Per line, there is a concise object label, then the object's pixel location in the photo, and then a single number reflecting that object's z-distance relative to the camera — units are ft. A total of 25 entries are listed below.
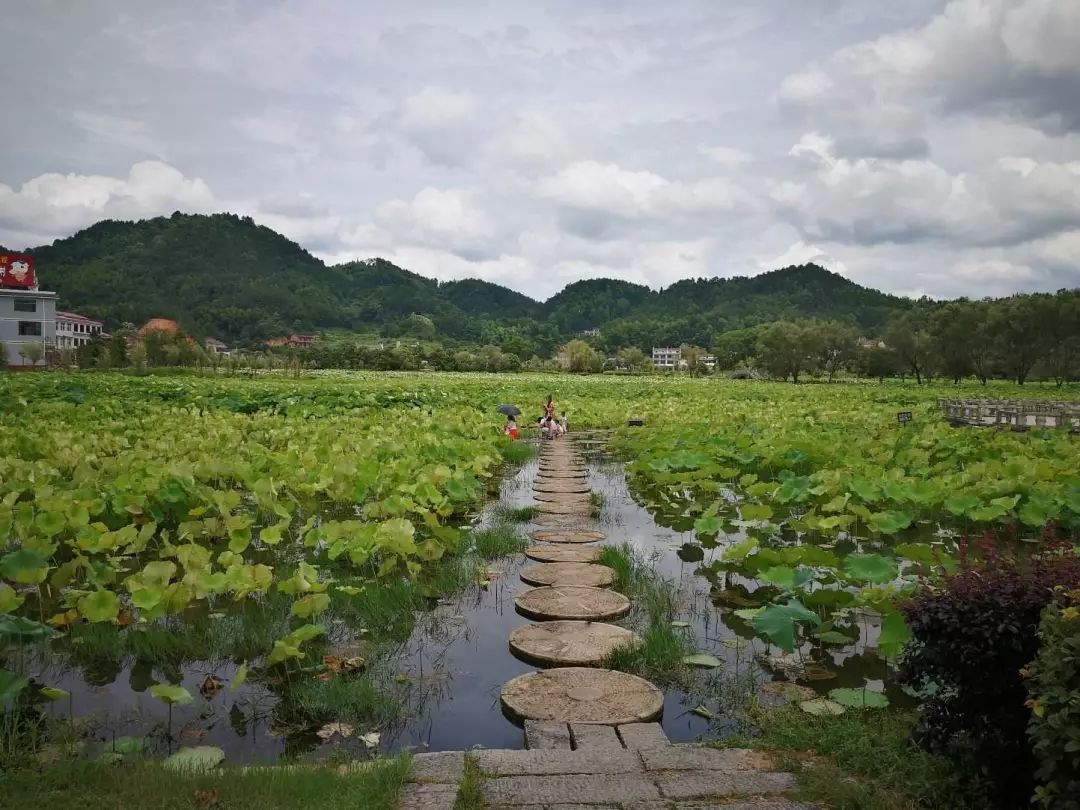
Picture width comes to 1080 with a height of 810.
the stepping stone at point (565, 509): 24.84
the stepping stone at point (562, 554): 18.62
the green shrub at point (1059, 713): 5.74
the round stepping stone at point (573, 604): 14.48
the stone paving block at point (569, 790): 7.75
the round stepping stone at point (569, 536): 20.76
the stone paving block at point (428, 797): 7.58
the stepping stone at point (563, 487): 29.09
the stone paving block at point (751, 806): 7.63
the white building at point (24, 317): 166.30
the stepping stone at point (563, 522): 22.63
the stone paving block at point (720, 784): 7.94
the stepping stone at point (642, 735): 9.22
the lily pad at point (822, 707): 10.24
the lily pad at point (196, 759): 8.45
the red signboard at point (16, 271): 169.58
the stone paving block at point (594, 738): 9.16
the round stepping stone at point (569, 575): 16.57
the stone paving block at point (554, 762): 8.44
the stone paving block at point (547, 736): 9.30
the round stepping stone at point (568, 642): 12.30
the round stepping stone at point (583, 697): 10.18
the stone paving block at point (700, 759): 8.54
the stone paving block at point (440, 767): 8.17
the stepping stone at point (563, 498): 26.91
